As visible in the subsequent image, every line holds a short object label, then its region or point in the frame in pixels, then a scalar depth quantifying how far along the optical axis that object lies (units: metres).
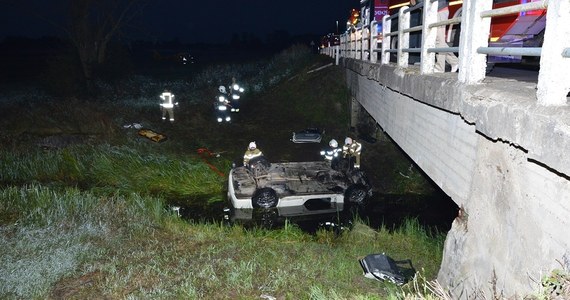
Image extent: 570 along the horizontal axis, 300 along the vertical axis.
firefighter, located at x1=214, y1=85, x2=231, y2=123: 14.54
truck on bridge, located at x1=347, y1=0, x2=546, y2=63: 4.53
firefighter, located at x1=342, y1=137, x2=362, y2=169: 10.27
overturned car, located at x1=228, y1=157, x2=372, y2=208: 9.61
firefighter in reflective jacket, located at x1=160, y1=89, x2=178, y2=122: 14.98
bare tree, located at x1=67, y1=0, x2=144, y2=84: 24.44
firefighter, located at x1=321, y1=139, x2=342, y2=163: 10.62
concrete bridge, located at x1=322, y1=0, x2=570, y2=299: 2.46
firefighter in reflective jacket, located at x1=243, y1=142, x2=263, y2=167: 10.34
